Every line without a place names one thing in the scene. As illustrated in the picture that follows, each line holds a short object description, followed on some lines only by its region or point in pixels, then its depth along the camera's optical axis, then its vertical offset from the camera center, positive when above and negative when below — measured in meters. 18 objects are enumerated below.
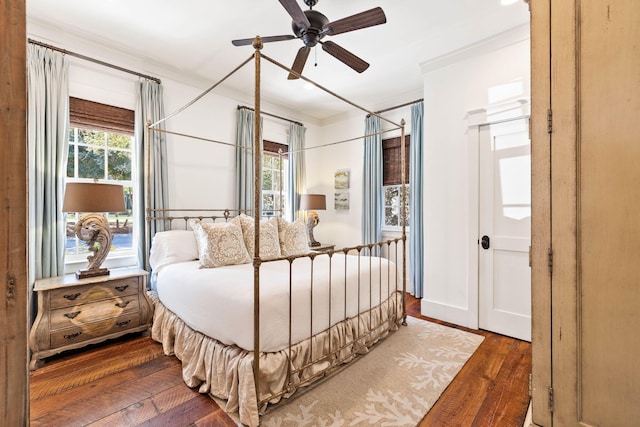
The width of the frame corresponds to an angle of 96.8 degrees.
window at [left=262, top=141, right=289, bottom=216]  4.70 +0.58
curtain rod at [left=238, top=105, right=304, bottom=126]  4.09 +1.55
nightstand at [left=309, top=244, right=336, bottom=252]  4.46 -0.57
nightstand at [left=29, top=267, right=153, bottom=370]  2.27 -0.86
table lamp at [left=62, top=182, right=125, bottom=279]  2.41 +0.03
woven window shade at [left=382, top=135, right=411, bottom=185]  4.35 +0.81
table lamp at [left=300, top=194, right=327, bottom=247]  4.50 +0.15
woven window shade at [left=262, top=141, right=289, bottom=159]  4.59 +1.08
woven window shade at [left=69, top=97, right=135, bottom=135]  2.84 +1.01
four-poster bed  1.75 -0.71
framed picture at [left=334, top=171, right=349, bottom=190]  5.01 +0.58
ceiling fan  1.94 +1.35
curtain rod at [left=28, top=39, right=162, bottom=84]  2.56 +1.54
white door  2.77 -0.17
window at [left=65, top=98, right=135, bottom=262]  2.88 +0.62
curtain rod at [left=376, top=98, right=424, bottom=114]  4.08 +1.61
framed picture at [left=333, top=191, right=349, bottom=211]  5.04 +0.20
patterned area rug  1.72 -1.24
